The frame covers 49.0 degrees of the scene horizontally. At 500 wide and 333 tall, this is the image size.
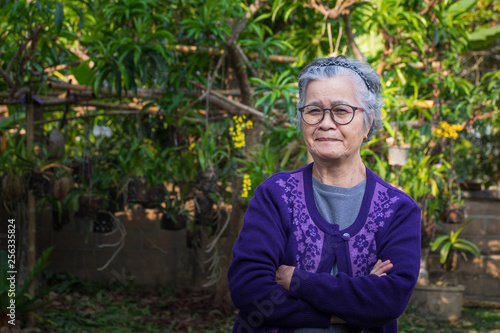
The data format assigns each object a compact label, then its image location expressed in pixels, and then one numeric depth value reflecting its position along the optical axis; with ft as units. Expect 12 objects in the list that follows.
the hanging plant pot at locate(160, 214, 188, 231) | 12.78
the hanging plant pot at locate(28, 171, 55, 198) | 11.34
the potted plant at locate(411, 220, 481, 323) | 14.49
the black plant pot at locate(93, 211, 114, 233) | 13.65
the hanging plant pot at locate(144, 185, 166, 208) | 12.05
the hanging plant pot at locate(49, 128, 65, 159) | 11.19
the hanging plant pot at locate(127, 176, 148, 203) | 11.88
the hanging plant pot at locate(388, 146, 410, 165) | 11.57
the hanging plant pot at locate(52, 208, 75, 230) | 13.47
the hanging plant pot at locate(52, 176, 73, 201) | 11.27
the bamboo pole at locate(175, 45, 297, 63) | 12.21
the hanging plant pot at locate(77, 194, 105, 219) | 12.14
